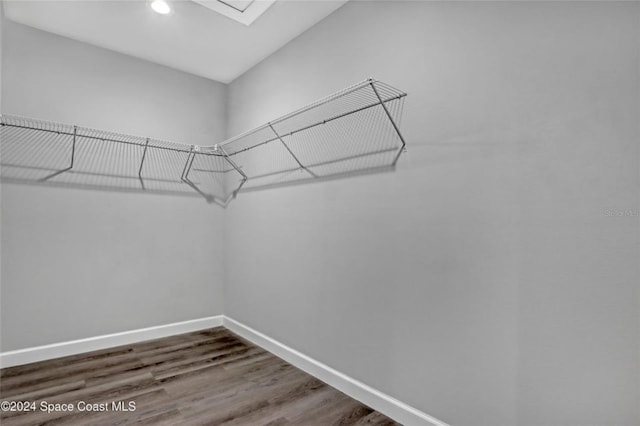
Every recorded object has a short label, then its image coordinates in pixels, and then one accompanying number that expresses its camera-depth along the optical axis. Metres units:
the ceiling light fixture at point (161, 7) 2.16
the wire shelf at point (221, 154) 1.94
